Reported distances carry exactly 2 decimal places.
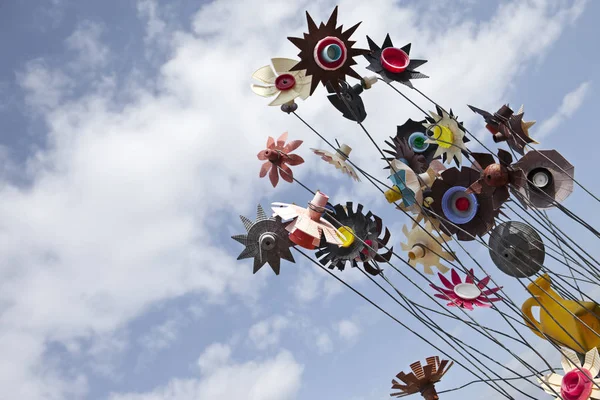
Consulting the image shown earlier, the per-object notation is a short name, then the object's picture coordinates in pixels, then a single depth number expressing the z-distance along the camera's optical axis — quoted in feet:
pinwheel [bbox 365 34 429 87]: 11.94
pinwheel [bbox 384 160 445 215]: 12.07
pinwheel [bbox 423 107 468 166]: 13.21
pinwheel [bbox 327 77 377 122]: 12.03
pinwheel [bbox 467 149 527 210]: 10.57
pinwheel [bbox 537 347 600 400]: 9.74
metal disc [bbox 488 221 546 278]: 11.69
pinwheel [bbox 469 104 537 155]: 12.18
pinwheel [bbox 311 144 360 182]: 13.08
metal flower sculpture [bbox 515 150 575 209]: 10.48
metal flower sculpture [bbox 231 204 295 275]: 11.05
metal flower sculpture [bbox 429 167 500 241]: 11.92
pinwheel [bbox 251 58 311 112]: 11.84
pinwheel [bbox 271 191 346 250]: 10.73
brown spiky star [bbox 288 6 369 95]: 11.07
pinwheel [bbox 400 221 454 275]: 13.75
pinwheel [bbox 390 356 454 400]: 12.14
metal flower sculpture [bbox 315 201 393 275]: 12.17
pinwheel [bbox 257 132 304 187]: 12.72
